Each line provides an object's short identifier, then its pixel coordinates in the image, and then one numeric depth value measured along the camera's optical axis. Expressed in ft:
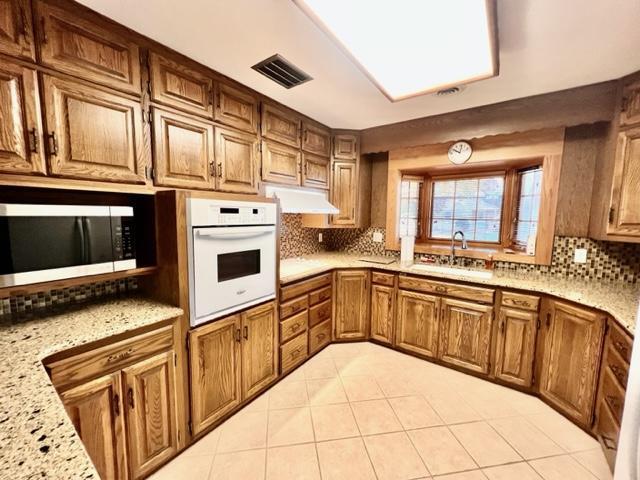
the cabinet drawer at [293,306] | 7.35
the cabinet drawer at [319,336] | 8.61
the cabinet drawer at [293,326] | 7.41
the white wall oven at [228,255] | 5.14
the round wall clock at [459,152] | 8.66
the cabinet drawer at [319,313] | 8.50
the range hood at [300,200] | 7.65
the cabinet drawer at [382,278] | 9.04
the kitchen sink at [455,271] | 8.02
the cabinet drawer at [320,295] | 8.41
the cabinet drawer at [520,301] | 6.78
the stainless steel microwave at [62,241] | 3.70
